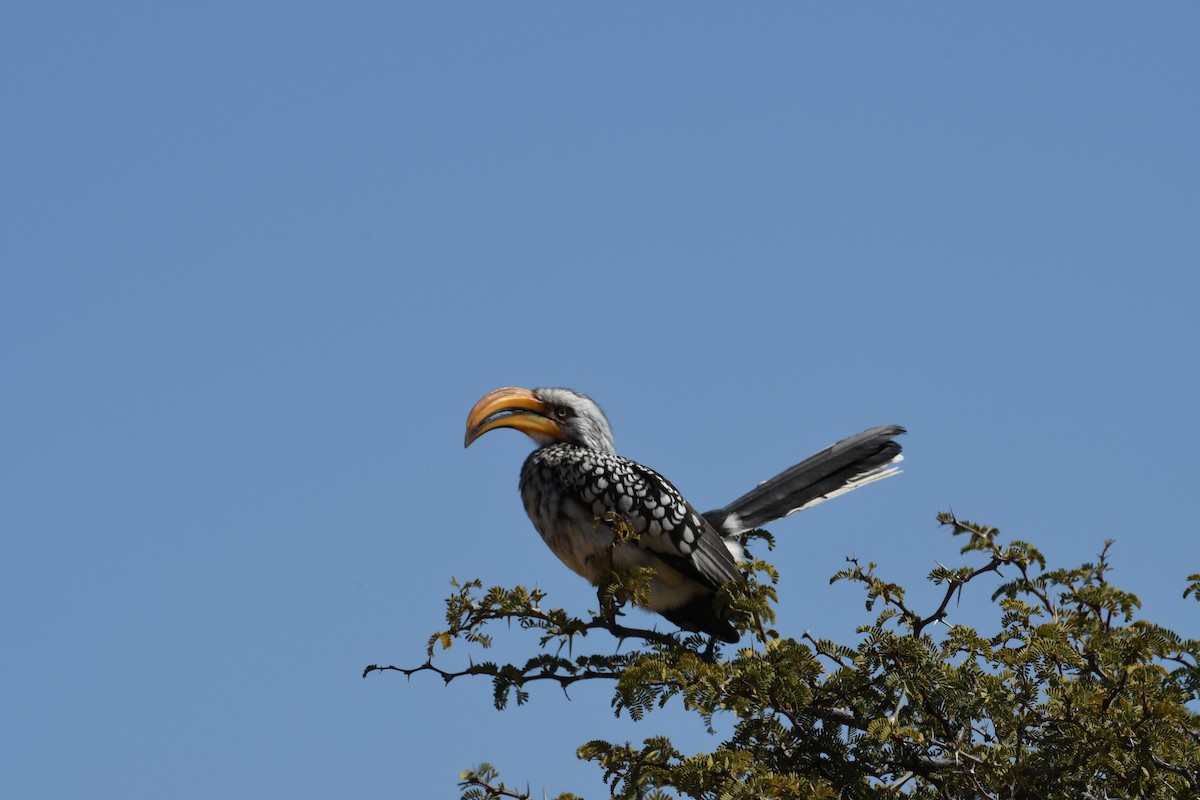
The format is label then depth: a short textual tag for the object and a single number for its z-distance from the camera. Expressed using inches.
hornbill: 454.9
